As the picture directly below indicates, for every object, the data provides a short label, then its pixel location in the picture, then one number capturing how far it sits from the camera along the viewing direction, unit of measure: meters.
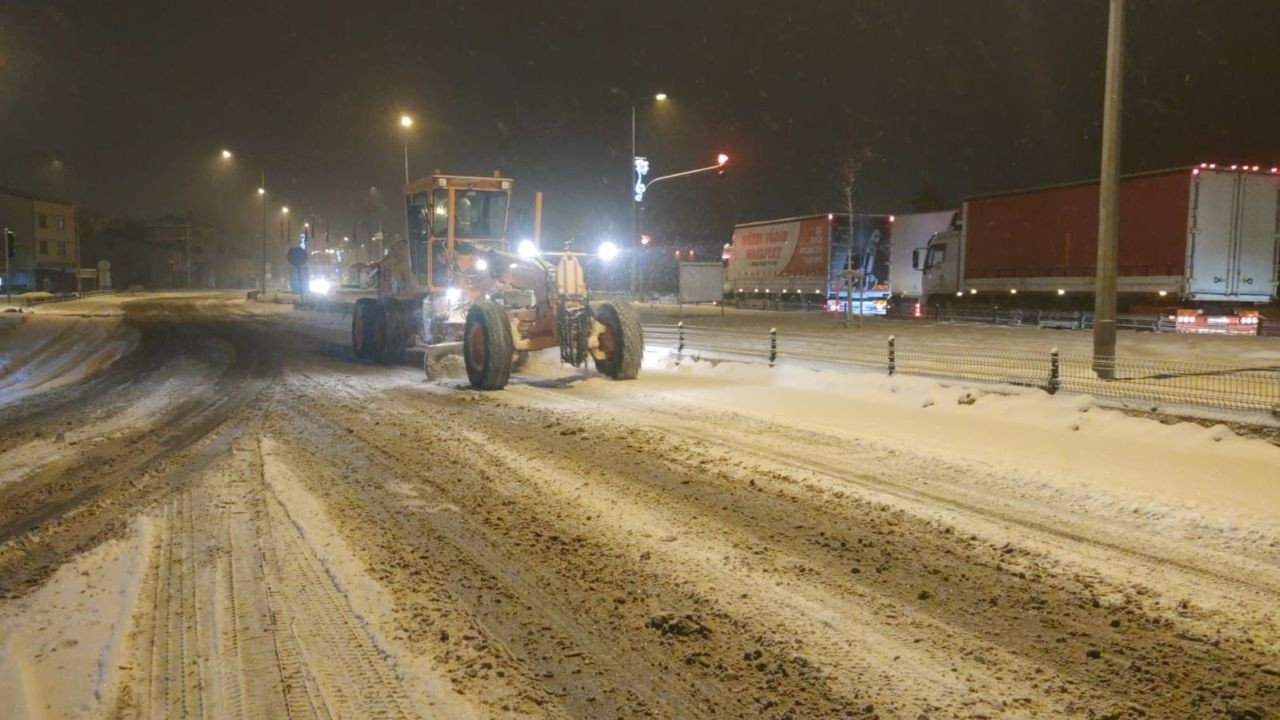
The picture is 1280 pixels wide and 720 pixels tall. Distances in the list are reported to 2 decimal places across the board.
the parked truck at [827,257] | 43.81
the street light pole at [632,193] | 29.19
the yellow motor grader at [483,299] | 15.18
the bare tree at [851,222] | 41.84
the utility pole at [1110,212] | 13.08
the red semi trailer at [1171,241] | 27.86
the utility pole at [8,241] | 43.55
